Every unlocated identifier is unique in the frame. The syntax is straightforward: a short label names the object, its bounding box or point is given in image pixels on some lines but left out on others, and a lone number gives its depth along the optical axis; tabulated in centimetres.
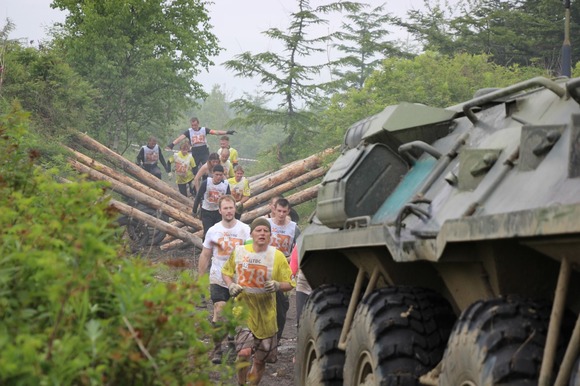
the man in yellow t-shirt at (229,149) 2434
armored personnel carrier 562
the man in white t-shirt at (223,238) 1376
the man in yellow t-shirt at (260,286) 1195
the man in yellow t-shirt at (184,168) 2567
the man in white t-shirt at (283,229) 1446
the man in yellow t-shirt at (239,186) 2134
